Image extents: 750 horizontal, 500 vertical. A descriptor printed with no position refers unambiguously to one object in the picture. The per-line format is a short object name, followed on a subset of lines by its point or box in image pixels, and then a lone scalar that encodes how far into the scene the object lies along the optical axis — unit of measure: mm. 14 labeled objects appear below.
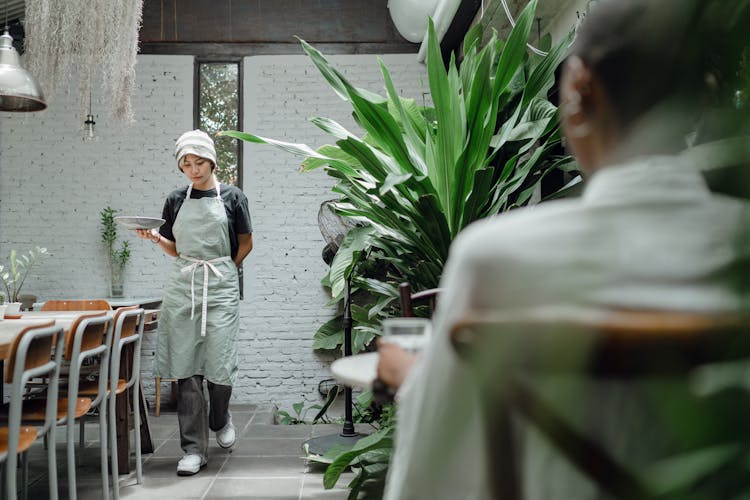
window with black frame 5598
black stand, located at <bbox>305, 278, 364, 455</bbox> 3612
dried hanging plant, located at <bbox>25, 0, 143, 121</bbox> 3926
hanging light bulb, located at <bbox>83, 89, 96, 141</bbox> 4742
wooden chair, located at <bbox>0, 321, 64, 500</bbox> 1808
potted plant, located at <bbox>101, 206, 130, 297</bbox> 5340
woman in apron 3293
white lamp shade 4559
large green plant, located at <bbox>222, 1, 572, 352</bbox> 2008
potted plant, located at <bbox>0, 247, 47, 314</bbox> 5254
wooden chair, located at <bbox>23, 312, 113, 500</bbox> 2277
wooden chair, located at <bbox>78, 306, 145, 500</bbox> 2676
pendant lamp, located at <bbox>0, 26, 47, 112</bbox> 3088
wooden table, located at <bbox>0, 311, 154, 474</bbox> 2802
